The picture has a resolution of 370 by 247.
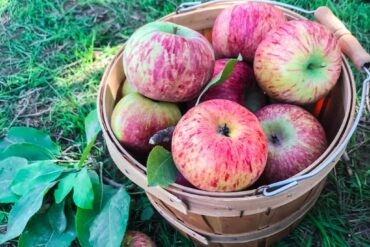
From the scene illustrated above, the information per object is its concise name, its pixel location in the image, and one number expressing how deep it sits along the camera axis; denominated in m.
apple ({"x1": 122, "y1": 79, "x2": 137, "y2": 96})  0.67
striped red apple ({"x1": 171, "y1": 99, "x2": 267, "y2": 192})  0.55
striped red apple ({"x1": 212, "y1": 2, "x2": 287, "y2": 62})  0.67
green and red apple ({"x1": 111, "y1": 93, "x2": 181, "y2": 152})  0.63
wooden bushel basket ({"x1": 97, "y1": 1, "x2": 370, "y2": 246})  0.57
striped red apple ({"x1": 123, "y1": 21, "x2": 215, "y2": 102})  0.60
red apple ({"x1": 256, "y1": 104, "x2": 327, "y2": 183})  0.61
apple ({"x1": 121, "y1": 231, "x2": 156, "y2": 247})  0.68
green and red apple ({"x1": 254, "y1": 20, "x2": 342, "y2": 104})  0.62
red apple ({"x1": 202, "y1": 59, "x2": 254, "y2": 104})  0.65
